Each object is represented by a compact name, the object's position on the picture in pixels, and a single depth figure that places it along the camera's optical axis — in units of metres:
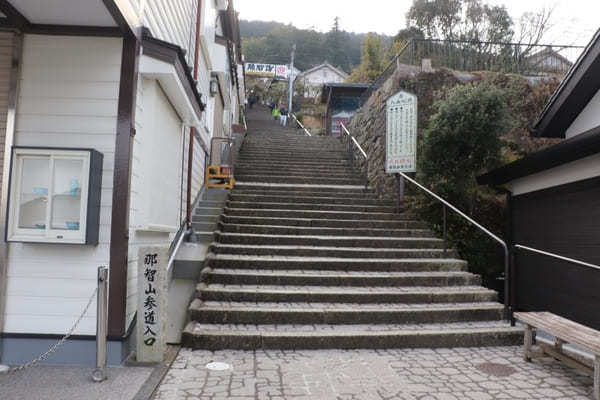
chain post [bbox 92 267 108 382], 3.79
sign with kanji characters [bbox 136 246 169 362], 4.32
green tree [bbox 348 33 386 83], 34.48
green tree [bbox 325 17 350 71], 63.69
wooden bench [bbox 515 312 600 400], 3.83
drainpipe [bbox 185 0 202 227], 7.88
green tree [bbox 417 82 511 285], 8.34
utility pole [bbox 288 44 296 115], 34.63
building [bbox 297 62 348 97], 52.19
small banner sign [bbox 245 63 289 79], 40.00
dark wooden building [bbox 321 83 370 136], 24.02
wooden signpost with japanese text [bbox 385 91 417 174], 9.16
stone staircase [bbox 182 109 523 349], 5.21
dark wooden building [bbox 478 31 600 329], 6.07
